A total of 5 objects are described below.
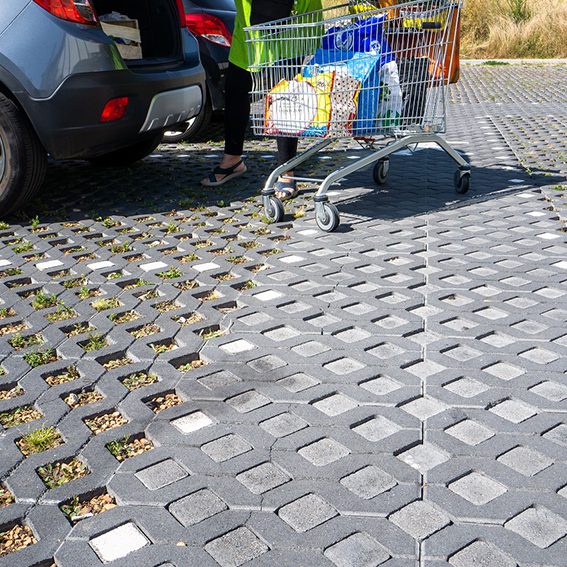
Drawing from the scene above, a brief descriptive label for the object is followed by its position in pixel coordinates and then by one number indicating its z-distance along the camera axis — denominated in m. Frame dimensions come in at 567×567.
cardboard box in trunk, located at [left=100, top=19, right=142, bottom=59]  5.19
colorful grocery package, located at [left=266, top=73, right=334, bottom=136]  4.74
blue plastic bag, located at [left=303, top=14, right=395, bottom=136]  4.71
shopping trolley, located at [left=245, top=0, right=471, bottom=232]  4.72
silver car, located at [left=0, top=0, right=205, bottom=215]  4.46
